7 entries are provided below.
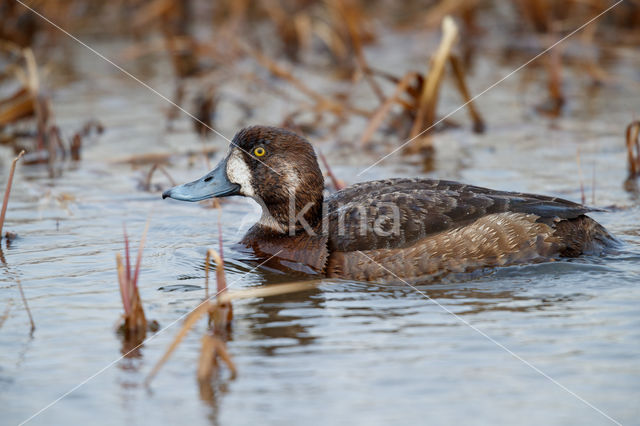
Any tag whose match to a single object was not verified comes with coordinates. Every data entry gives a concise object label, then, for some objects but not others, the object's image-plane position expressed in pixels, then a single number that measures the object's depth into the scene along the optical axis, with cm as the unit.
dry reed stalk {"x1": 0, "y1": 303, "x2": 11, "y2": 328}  951
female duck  1129
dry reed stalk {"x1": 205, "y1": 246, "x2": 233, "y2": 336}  887
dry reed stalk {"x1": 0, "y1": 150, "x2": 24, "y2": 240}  1115
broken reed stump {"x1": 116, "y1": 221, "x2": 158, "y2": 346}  889
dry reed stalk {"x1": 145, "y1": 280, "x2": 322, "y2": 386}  790
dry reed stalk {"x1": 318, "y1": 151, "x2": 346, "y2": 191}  1430
